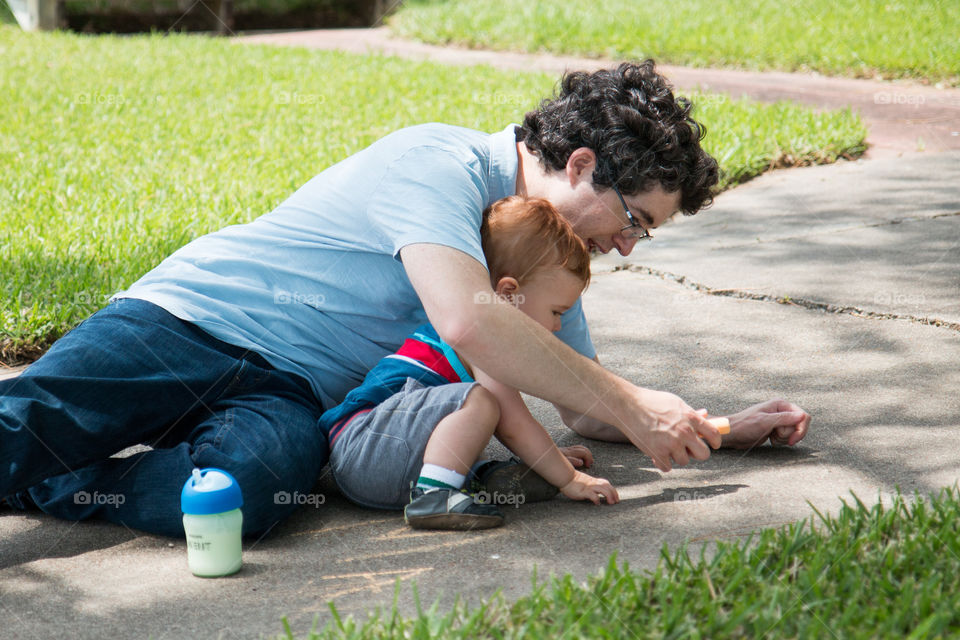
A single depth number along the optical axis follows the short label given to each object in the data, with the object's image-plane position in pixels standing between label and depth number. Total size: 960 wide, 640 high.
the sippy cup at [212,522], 2.19
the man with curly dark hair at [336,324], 2.37
